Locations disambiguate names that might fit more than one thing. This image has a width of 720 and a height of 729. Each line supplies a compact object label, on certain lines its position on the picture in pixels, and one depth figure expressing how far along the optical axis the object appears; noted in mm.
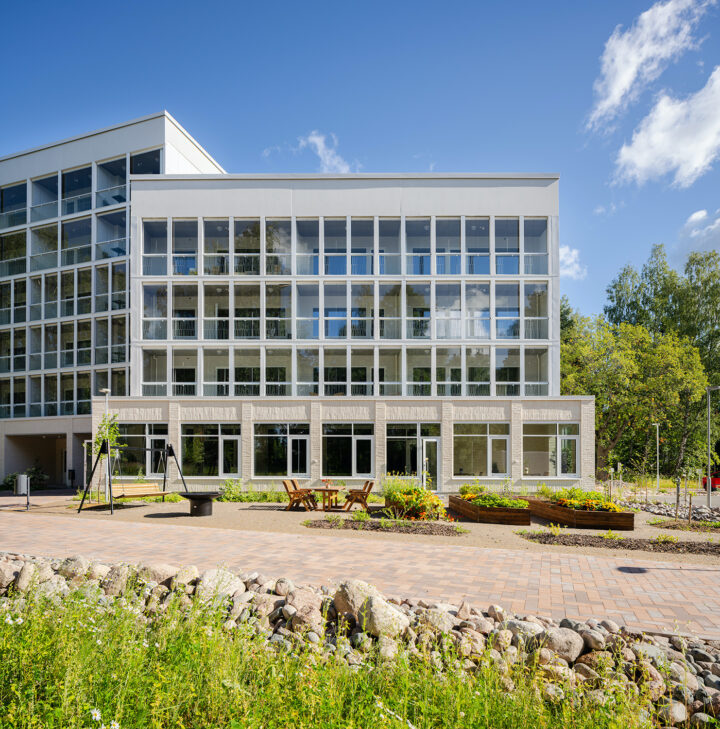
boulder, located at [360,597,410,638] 5586
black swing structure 17848
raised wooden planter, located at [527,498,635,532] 14570
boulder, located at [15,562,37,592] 7035
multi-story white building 26078
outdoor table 18212
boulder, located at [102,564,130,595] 6836
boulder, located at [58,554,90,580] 7504
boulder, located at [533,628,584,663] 5387
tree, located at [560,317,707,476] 38094
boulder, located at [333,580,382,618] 5952
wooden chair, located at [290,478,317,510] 18405
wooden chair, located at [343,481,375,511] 17344
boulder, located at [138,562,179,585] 7082
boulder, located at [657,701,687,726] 4434
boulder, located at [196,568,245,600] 6438
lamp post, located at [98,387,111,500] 18703
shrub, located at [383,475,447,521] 15555
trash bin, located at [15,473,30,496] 19881
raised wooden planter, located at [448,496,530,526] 15422
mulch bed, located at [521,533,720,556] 11742
